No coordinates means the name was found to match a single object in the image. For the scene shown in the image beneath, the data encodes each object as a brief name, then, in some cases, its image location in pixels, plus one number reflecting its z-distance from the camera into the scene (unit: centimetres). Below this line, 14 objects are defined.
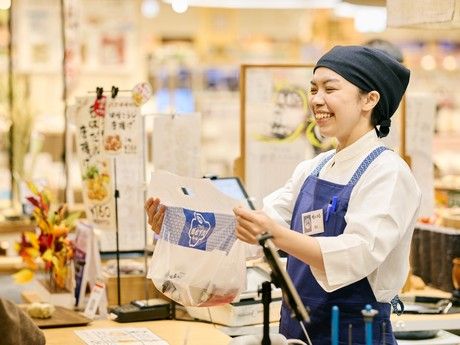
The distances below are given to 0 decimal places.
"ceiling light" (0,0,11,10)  947
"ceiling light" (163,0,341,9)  1193
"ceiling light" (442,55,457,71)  1763
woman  391
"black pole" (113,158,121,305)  567
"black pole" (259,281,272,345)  370
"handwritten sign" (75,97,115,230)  586
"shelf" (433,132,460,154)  1495
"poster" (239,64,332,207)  686
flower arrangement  580
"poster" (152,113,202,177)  619
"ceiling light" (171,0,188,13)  791
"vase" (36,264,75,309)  581
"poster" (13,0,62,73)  1416
